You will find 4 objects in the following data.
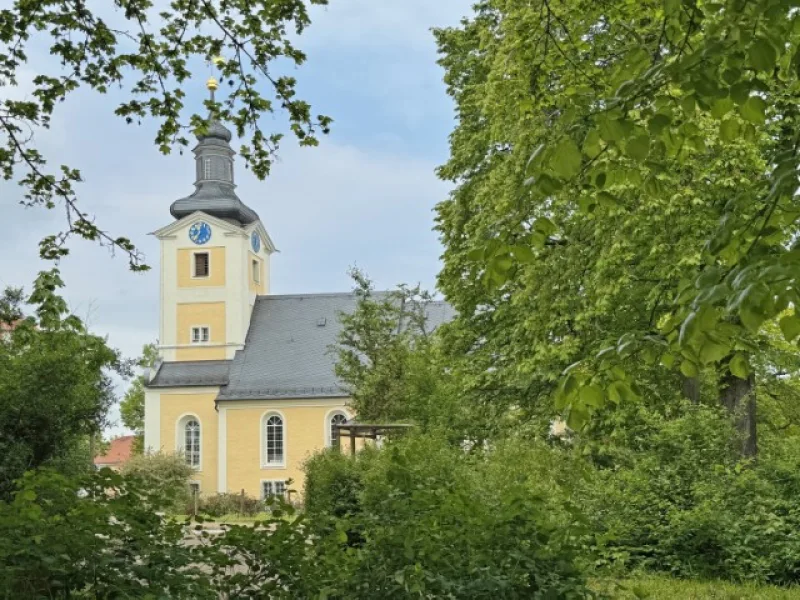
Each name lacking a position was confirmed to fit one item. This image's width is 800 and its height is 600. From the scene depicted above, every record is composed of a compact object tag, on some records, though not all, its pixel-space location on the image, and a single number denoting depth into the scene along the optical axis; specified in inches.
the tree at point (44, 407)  784.3
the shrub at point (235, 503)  1441.9
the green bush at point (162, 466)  1461.5
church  1685.5
